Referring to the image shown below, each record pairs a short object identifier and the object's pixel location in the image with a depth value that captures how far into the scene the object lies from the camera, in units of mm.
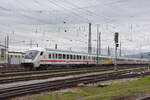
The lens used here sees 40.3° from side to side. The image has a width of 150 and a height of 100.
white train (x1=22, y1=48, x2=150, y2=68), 29359
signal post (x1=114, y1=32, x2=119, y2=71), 28547
